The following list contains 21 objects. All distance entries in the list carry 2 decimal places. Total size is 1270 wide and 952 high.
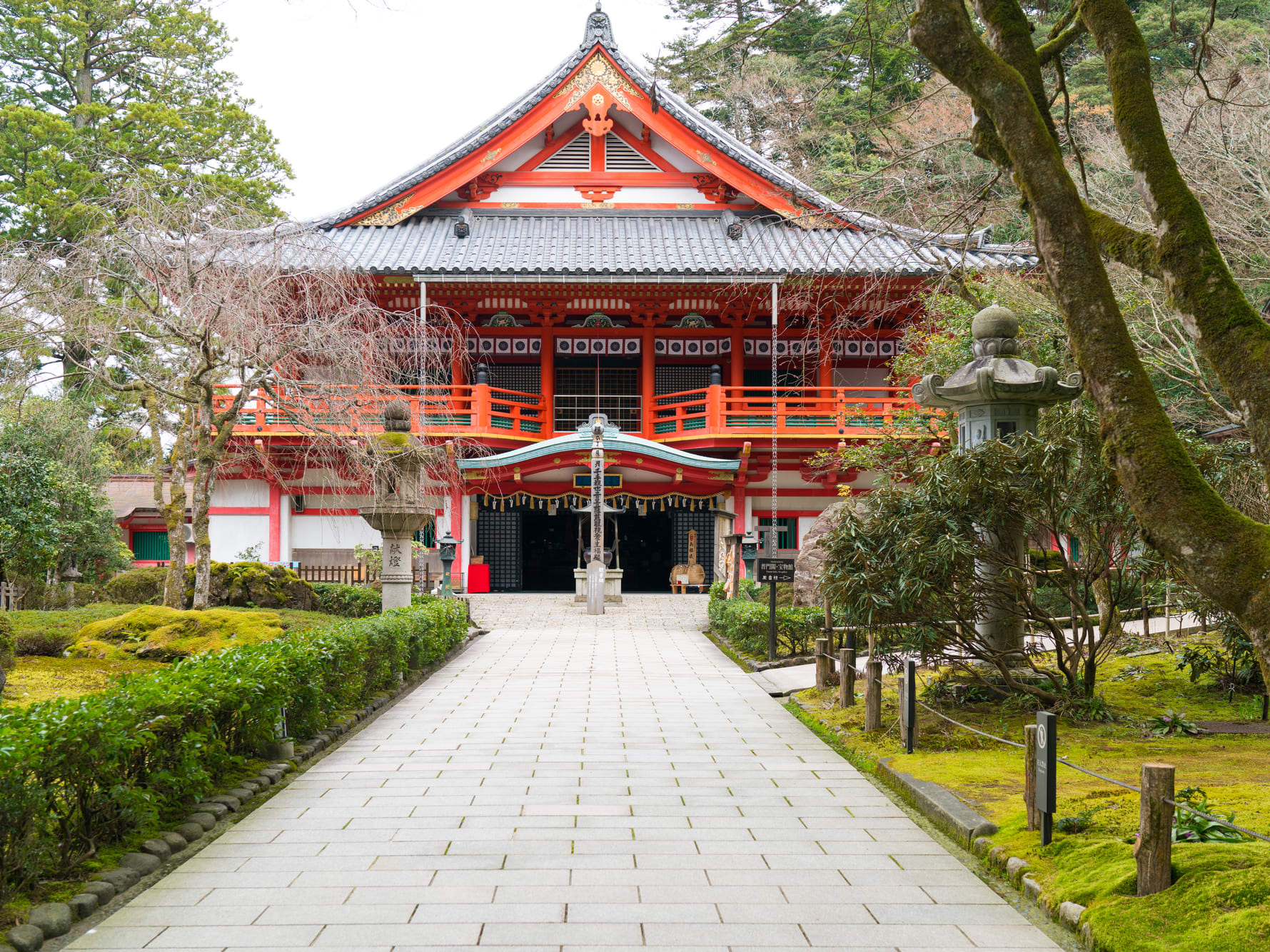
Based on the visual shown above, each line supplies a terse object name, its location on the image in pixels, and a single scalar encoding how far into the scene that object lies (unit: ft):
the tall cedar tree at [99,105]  79.41
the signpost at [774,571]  38.78
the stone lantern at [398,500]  42.06
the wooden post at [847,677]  29.86
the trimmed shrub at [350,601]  54.08
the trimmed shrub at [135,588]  57.21
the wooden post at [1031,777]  16.80
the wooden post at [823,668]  34.12
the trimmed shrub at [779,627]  43.16
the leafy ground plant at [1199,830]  14.66
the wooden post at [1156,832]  12.89
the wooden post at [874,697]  26.48
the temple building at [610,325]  69.56
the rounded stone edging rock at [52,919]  12.97
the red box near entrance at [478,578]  73.46
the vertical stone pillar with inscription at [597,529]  61.77
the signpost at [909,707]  23.57
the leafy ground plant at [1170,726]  25.62
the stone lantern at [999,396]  27.68
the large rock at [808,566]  49.73
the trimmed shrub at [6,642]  31.55
